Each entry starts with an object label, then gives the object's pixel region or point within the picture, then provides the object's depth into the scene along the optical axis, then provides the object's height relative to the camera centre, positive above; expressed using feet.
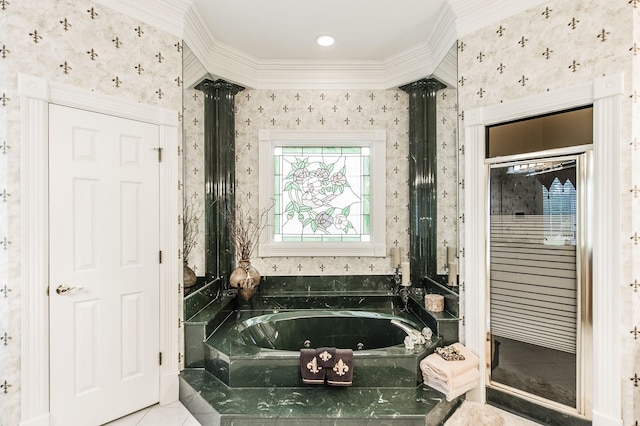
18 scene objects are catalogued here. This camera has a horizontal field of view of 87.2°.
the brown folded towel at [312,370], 7.18 -3.39
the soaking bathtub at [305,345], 7.34 -3.34
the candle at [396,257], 11.08 -1.49
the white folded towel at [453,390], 6.91 -3.77
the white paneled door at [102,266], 6.47 -1.09
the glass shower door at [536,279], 6.72 -1.46
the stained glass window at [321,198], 11.44 +0.49
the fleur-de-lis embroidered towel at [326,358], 7.18 -3.11
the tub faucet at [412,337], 7.80 -2.98
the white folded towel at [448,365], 7.03 -3.33
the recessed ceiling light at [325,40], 9.48 +4.95
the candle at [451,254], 9.88 -1.26
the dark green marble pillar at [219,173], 10.65 +1.29
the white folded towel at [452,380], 6.95 -3.59
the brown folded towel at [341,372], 7.15 -3.41
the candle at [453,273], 9.56 -1.76
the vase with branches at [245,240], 10.29 -0.88
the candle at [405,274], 10.61 -1.97
